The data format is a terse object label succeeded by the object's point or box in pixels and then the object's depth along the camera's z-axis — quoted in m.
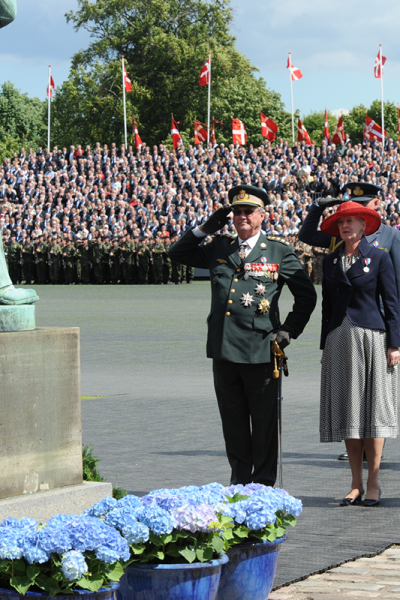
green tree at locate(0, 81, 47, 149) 87.19
